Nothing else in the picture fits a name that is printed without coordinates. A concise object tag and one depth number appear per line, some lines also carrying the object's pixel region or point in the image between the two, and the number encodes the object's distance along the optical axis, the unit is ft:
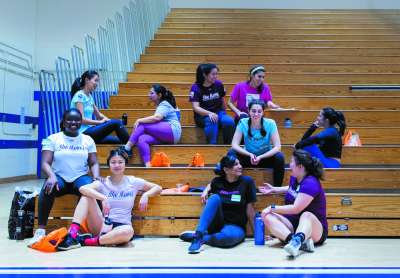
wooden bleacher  11.57
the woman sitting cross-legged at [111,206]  10.39
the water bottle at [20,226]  10.90
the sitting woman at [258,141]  11.93
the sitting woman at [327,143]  12.83
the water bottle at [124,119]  16.19
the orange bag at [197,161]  13.31
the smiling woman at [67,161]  10.98
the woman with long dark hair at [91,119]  14.10
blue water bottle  10.66
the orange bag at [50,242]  9.80
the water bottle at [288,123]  15.85
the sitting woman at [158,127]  13.51
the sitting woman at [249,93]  14.79
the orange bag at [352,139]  14.58
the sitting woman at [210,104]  14.35
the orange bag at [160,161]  13.26
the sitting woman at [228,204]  10.57
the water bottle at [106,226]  10.59
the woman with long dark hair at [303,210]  10.19
